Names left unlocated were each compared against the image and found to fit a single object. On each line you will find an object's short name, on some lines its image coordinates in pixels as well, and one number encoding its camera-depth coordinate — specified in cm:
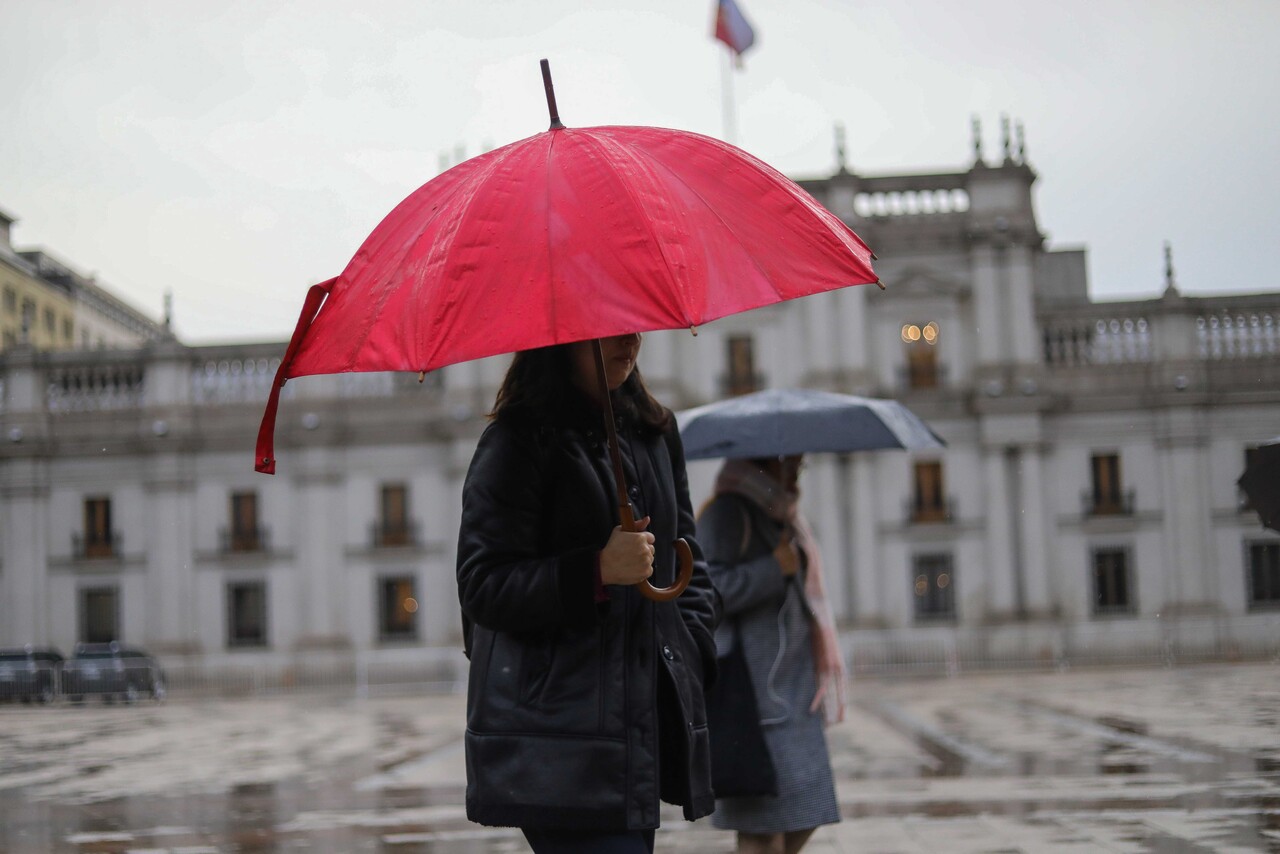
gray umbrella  582
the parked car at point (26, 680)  3070
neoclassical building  3512
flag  3397
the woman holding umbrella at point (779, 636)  481
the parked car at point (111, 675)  3080
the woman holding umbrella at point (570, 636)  292
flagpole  3728
